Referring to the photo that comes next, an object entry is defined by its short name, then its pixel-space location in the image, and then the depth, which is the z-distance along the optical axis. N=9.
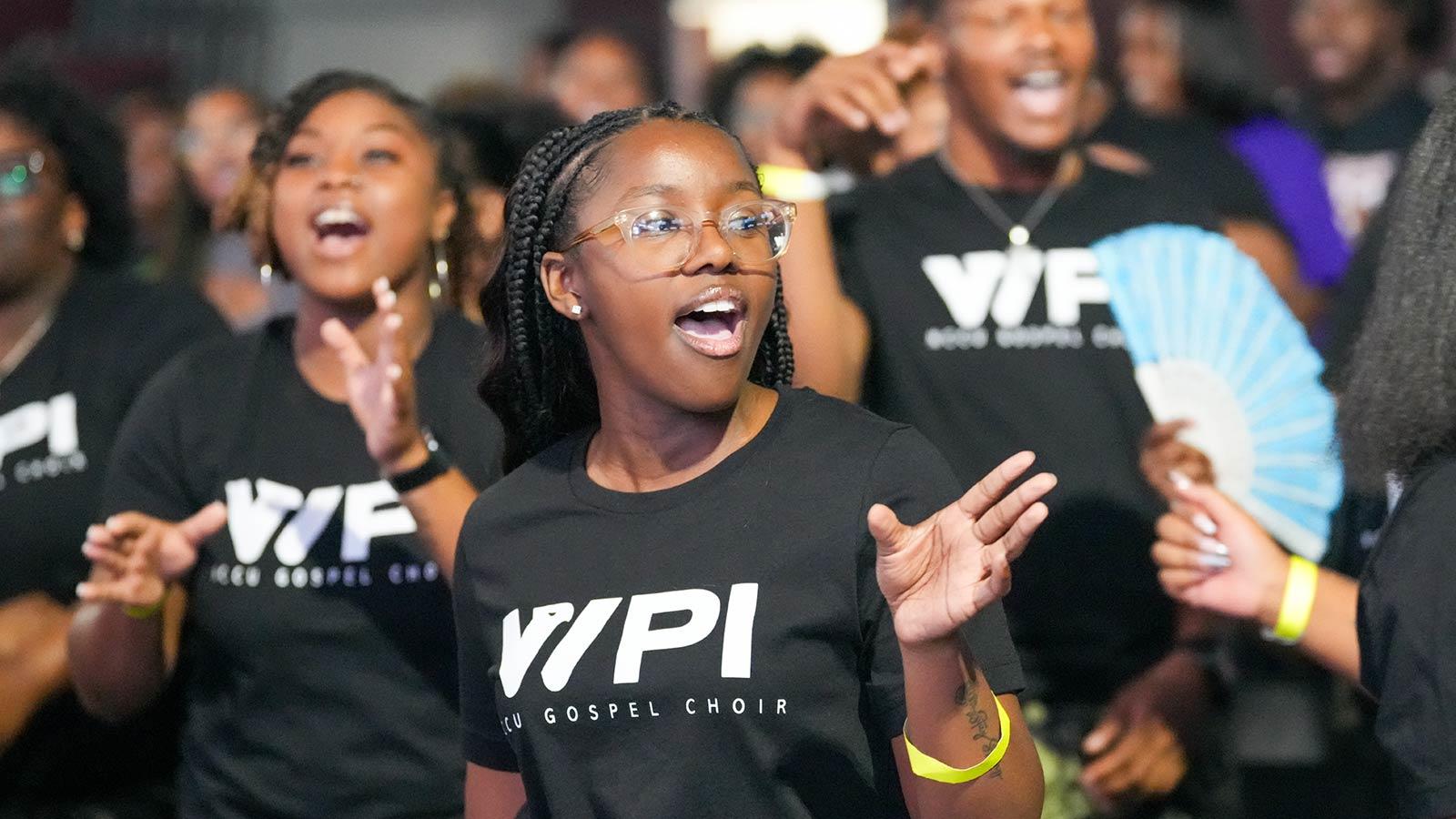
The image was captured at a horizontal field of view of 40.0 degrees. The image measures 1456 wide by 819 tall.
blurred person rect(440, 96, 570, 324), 3.83
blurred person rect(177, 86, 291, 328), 6.79
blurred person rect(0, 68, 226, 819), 4.07
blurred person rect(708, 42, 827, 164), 6.68
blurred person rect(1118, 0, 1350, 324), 6.05
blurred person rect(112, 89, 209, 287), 7.13
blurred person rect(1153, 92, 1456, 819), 2.31
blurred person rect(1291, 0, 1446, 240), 6.39
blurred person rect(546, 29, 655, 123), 7.16
